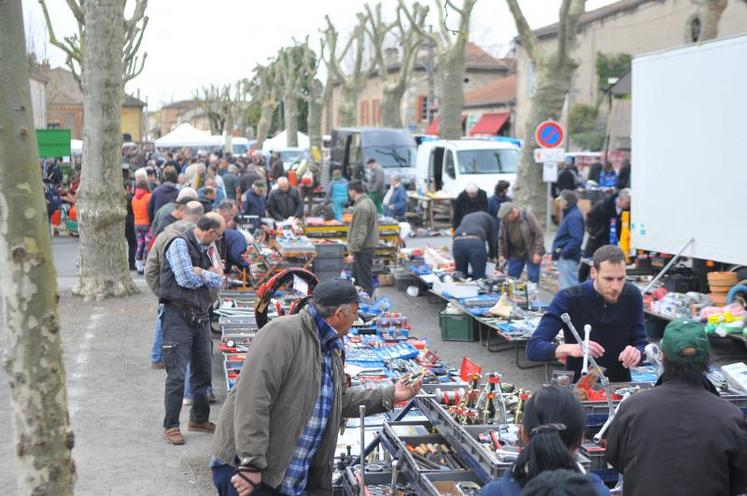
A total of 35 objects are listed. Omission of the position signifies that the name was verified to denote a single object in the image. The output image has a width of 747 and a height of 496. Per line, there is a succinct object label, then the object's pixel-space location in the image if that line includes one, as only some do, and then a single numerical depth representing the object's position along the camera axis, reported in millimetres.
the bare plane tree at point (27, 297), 4379
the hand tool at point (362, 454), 5066
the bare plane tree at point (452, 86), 35406
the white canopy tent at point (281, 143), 57625
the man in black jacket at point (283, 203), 19344
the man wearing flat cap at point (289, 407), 4500
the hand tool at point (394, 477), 5734
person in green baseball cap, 4180
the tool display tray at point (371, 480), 5922
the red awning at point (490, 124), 55344
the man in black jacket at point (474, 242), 14781
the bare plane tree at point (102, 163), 14664
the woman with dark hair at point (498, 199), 18156
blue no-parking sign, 18766
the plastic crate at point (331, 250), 15102
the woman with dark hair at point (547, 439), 3408
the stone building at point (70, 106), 84588
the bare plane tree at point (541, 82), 23328
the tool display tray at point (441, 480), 5285
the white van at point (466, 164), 26906
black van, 31703
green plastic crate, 12836
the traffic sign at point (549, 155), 19172
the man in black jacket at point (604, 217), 17125
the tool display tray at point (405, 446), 5578
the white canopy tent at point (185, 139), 53000
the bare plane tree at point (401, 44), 44406
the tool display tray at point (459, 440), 5168
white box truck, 12266
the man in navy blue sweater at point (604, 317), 6316
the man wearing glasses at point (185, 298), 8000
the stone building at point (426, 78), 67250
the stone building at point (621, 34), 38547
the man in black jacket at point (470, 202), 18953
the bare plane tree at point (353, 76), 51406
